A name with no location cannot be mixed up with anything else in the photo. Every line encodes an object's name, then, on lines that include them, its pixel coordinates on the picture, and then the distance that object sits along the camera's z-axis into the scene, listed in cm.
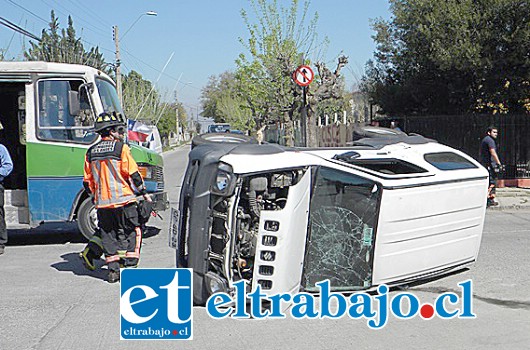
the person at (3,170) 942
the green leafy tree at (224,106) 5821
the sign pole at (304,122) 1783
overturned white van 585
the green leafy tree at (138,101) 4427
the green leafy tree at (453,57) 1780
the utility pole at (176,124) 9250
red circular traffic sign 1585
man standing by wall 1357
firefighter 742
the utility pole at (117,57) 3331
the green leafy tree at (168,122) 7148
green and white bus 991
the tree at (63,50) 3375
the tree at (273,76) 2444
